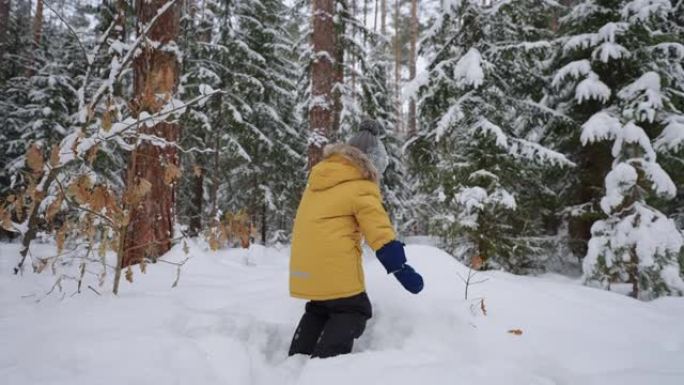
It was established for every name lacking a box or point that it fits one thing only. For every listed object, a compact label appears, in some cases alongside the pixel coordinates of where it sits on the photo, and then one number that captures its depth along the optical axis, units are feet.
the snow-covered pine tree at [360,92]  28.02
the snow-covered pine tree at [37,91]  42.32
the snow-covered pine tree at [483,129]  22.81
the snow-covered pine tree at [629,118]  19.57
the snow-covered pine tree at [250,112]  40.99
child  8.48
